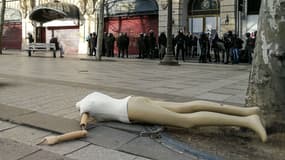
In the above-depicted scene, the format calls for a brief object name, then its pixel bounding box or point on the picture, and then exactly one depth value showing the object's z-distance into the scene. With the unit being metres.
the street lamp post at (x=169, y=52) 11.99
